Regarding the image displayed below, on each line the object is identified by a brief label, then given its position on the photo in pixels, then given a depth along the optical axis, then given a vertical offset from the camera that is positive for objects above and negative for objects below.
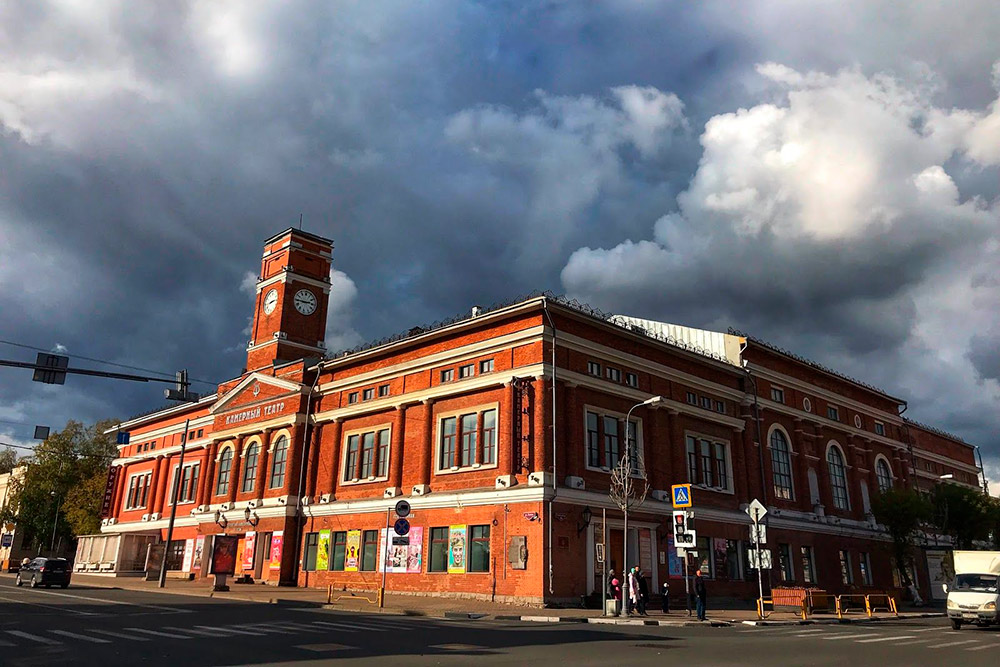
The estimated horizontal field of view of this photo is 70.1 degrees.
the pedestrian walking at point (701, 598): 26.61 -1.12
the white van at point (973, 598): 24.58 -0.88
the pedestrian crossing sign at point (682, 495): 27.84 +2.67
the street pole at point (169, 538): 40.75 +0.99
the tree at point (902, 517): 47.56 +3.45
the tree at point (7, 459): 103.57 +13.13
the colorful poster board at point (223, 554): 37.34 +0.14
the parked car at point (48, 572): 37.91 -0.94
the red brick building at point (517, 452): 32.97 +6.17
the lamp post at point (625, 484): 29.61 +3.40
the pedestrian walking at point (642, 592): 28.66 -1.06
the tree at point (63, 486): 73.69 +6.92
